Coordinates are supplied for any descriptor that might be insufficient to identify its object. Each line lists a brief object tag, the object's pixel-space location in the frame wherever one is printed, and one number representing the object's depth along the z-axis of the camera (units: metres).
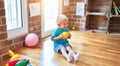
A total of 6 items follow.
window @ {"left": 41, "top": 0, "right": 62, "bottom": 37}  2.15
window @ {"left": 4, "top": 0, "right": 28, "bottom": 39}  1.64
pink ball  1.71
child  1.53
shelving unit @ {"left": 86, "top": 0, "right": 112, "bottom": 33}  2.53
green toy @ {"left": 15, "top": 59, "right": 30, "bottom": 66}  1.12
